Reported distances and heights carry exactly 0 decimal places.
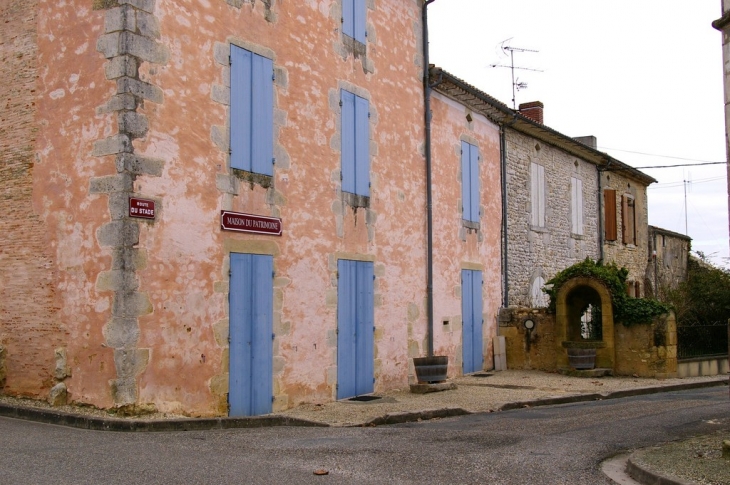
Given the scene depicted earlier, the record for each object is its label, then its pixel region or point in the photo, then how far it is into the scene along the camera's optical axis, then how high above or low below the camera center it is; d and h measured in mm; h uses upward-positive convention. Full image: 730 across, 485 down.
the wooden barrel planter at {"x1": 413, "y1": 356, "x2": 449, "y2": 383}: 12250 -1041
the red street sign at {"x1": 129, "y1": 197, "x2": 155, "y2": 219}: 8180 +1041
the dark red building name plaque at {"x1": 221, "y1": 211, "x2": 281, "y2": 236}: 9391 +1026
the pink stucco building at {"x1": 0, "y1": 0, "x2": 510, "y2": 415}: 8305 +1215
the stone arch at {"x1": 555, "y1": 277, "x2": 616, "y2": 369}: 15469 -297
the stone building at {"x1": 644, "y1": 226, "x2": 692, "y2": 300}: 25219 +1447
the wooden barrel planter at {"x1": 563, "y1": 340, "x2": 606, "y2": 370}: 15188 -1040
